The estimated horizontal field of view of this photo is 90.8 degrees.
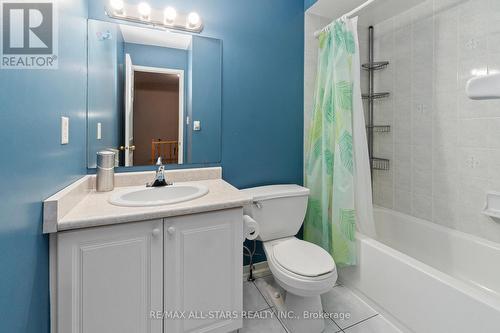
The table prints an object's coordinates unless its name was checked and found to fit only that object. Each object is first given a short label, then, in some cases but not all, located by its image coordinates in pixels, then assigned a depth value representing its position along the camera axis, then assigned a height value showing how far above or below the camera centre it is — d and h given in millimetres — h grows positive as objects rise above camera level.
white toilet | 1342 -542
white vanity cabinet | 1006 -489
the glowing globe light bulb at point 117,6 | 1495 +982
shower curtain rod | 1602 +1071
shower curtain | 1690 +107
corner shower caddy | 2324 +608
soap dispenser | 1412 -18
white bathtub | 1137 -644
